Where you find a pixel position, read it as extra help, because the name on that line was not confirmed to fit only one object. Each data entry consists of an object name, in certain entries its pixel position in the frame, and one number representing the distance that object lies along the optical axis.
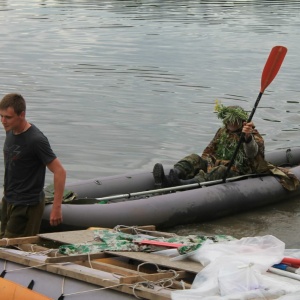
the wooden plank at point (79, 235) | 10.53
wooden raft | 8.64
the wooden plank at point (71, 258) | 9.45
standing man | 10.69
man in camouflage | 15.96
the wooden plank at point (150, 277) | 8.66
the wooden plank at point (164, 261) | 9.02
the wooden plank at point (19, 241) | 10.39
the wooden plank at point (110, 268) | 9.19
